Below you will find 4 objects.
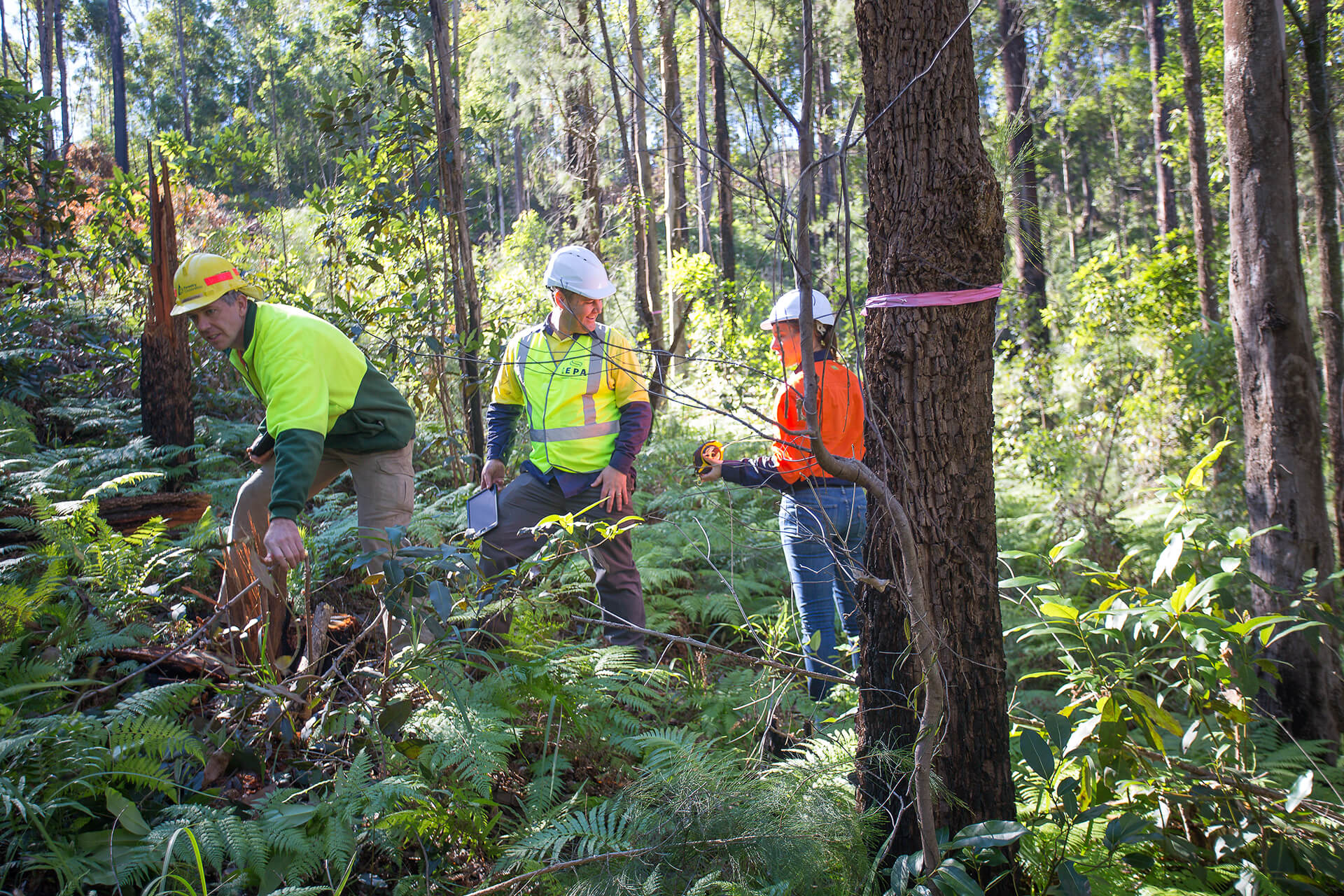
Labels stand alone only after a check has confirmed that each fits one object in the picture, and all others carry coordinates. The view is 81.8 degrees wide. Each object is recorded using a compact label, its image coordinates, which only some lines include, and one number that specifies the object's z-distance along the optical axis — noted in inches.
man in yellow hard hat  125.4
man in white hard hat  153.3
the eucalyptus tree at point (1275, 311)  145.3
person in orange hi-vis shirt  143.9
